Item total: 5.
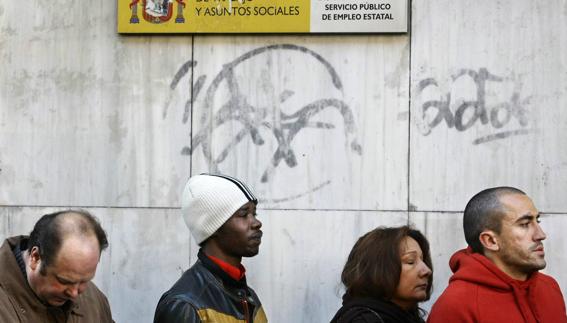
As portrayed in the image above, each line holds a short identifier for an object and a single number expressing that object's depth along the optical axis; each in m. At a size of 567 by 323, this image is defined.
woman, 4.55
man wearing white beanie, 4.57
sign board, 5.86
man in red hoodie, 4.30
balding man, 3.81
